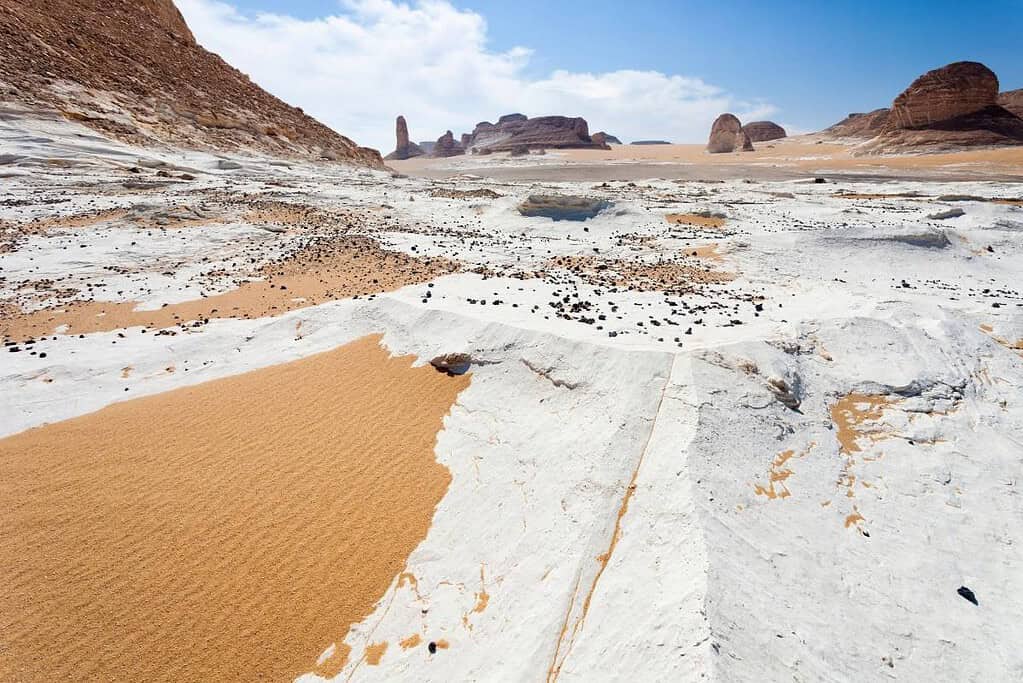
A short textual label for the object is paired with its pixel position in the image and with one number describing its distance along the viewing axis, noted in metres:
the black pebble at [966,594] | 3.60
